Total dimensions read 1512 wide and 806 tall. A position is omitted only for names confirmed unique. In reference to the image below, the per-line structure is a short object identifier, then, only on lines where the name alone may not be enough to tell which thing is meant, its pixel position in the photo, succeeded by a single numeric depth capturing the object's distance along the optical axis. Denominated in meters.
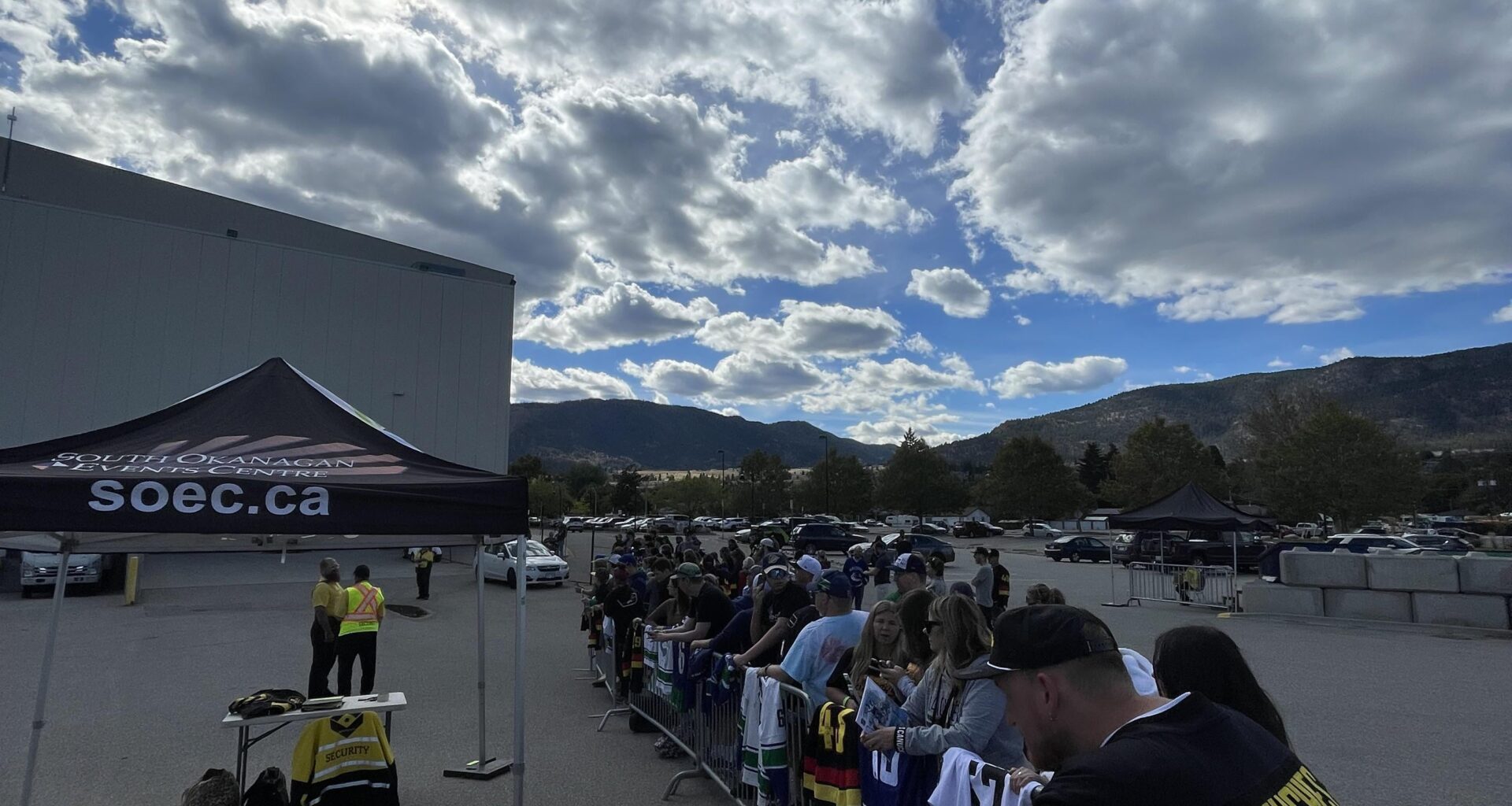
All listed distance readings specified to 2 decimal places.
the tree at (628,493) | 95.81
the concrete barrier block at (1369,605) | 16.08
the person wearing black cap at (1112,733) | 1.53
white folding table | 5.20
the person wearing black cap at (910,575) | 8.23
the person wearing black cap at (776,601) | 6.22
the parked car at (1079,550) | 38.91
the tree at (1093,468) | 104.12
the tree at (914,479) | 77.19
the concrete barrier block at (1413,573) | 15.57
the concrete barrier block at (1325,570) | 16.72
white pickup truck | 21.58
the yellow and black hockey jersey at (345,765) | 5.15
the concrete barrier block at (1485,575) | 14.84
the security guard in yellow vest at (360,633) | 8.61
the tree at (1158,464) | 63.28
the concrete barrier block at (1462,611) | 14.92
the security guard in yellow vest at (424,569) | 20.62
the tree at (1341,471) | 45.75
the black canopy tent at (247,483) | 4.51
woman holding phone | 4.47
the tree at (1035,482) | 72.50
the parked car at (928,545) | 33.12
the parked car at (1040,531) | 63.50
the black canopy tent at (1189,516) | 18.09
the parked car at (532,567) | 24.42
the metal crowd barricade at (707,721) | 4.86
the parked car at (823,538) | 39.44
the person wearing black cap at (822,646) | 4.96
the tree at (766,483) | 86.94
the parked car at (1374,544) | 27.83
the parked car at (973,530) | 63.62
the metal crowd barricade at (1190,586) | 19.73
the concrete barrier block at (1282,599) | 17.03
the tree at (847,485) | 80.81
